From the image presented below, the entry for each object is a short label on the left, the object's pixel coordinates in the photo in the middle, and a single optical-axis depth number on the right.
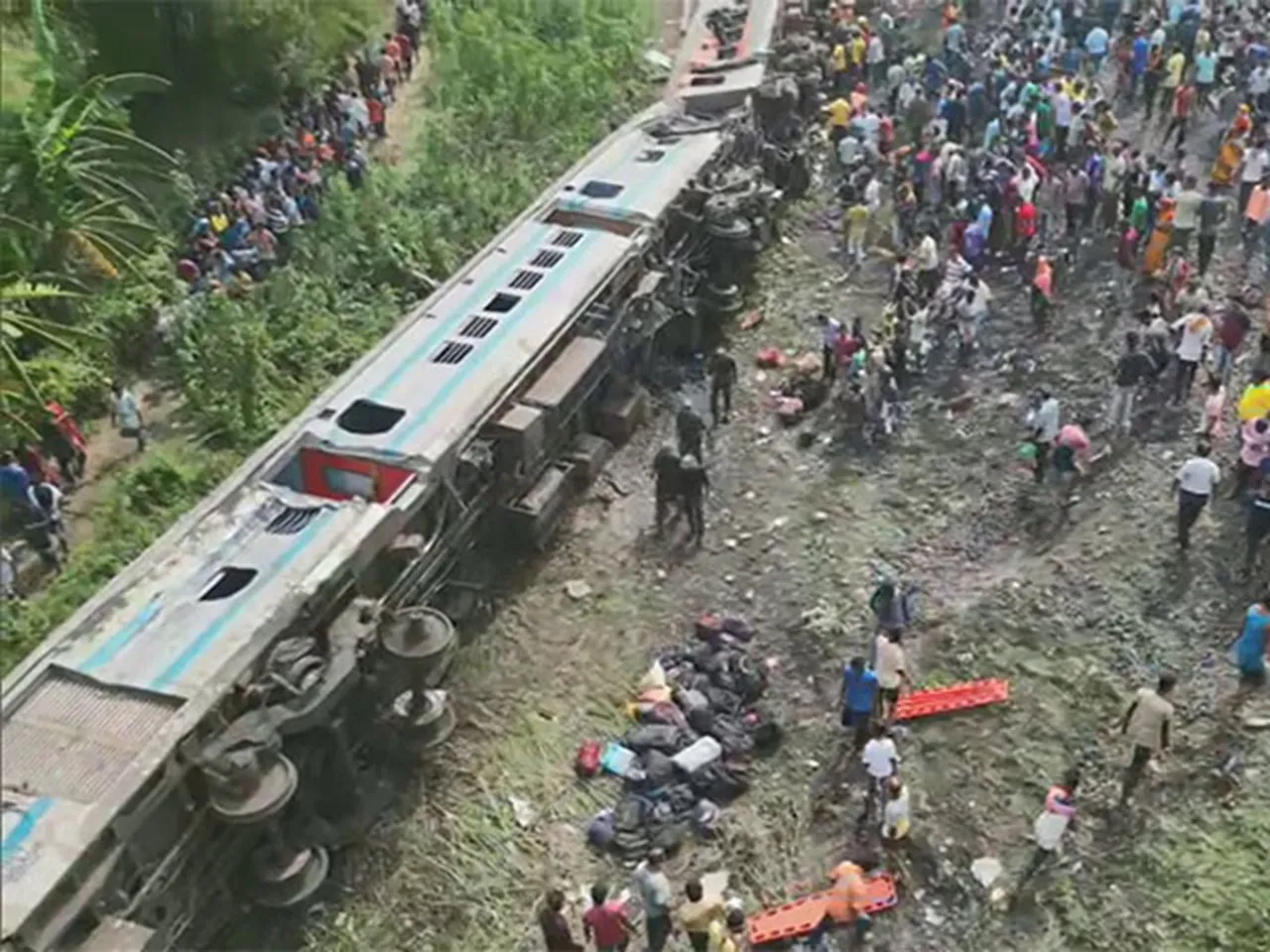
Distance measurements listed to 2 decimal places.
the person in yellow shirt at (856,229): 18.47
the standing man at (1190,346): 14.46
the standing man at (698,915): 9.70
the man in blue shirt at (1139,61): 21.75
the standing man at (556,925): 9.60
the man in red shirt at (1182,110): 20.42
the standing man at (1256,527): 12.36
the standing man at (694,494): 13.86
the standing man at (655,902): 9.80
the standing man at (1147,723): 10.46
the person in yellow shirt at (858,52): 23.42
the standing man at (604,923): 9.66
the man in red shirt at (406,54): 24.11
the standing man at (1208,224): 16.62
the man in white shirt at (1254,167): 17.84
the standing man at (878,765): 10.57
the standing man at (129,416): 15.20
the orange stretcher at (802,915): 10.21
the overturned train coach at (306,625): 9.30
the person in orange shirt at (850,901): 10.13
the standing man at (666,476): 13.94
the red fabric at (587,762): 11.68
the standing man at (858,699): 11.24
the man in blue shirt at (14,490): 13.20
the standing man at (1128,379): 14.19
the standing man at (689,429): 14.52
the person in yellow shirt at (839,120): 21.34
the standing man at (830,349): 16.08
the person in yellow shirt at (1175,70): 20.86
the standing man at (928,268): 17.09
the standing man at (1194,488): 12.44
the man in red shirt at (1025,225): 17.64
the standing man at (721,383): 15.94
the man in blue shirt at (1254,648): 11.28
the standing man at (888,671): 11.35
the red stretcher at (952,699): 11.87
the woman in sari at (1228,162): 18.58
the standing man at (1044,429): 14.19
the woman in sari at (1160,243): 16.67
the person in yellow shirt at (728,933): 9.47
